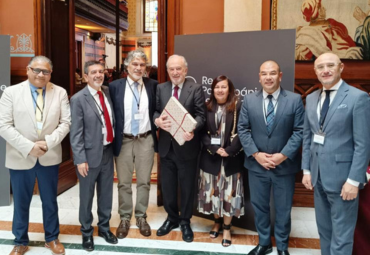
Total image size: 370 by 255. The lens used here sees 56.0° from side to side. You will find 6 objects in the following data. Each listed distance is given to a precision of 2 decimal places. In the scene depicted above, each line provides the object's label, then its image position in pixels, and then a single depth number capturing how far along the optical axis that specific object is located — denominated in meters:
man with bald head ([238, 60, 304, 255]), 2.93
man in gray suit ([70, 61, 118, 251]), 3.09
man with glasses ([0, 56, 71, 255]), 2.93
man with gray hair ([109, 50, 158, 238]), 3.39
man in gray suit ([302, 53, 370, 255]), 2.35
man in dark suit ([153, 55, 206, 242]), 3.30
